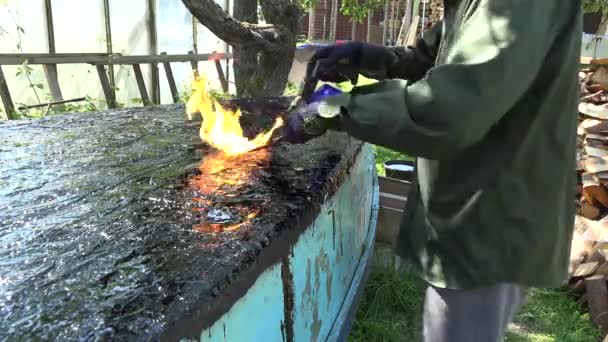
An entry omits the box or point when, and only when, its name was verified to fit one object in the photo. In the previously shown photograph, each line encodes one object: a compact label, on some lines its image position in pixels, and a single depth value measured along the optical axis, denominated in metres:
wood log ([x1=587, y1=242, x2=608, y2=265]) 3.39
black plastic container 4.55
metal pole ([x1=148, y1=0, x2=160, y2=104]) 7.75
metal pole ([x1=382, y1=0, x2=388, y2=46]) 12.69
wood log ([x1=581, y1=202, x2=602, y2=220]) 4.04
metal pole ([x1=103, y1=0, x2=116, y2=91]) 7.00
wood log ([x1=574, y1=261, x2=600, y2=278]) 3.42
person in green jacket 1.21
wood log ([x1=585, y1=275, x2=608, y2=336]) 3.21
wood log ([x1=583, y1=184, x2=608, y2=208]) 3.98
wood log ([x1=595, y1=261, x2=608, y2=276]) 3.32
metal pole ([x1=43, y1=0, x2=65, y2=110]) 6.21
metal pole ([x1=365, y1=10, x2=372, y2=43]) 13.65
